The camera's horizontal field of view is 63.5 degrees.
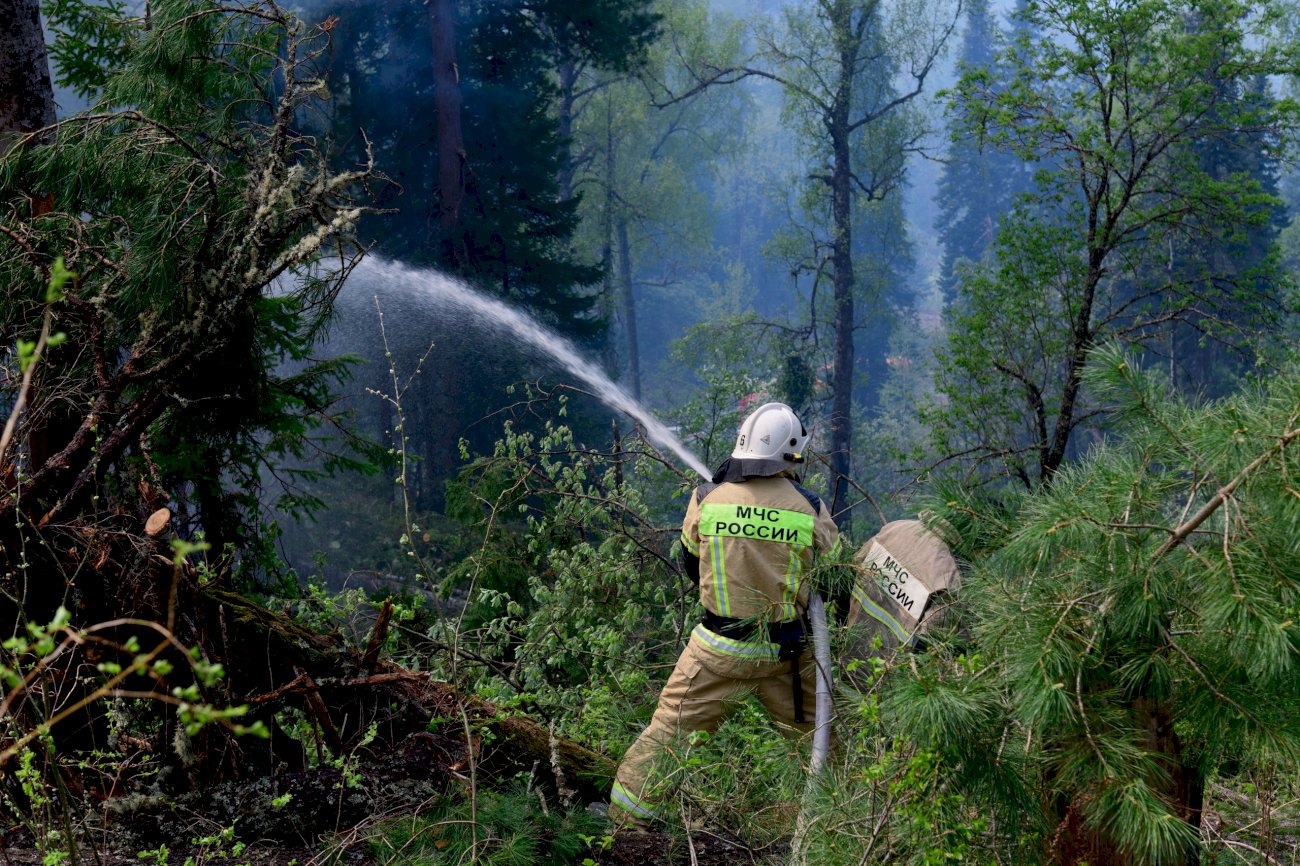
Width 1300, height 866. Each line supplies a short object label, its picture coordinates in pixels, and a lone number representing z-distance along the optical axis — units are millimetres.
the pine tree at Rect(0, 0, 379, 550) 4738
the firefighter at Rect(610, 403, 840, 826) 4516
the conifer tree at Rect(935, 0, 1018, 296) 49875
